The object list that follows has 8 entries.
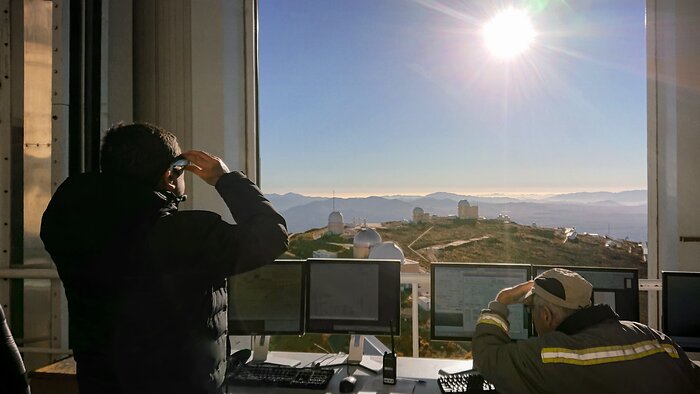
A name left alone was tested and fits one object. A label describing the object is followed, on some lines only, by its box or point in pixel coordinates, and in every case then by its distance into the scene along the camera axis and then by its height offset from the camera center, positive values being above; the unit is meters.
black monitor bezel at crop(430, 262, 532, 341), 2.12 -0.38
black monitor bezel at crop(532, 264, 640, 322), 2.06 -0.32
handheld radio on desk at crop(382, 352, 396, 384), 2.04 -0.74
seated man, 1.26 -0.44
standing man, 1.04 -0.14
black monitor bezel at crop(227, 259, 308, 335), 2.22 -0.57
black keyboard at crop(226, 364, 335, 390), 1.97 -0.76
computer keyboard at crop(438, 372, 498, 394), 1.89 -0.76
